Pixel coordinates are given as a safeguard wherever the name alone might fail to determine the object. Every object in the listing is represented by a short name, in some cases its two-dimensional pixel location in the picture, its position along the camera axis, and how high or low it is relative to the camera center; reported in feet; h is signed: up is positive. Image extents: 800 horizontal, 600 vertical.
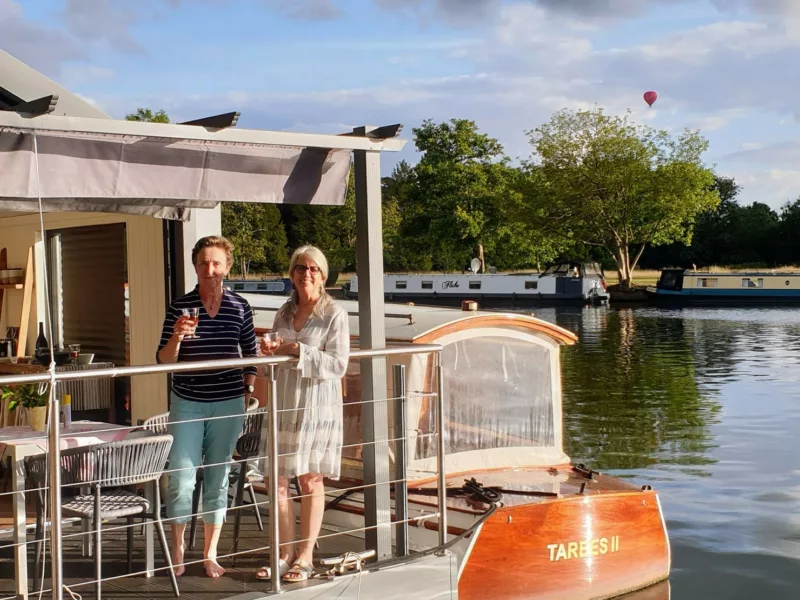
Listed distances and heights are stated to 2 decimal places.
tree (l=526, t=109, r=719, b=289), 184.14 +14.79
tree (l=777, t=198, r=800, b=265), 249.55 +5.59
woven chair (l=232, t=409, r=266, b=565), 22.00 -3.42
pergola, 16.30 +1.78
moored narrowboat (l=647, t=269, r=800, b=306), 161.68 -3.34
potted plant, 20.90 -2.31
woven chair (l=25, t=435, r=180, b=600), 17.08 -3.05
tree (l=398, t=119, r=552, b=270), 206.59 +14.53
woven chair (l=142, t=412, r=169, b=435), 20.13 -2.75
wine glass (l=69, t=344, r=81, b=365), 29.40 -1.97
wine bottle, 31.78 -1.91
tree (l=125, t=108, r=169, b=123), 155.63 +23.70
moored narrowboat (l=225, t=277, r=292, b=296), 174.56 -1.49
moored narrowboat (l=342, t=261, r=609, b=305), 167.12 -2.49
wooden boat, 24.91 -5.17
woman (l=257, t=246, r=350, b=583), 17.88 -2.03
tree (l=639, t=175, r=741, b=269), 255.91 +4.59
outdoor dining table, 16.76 -2.85
